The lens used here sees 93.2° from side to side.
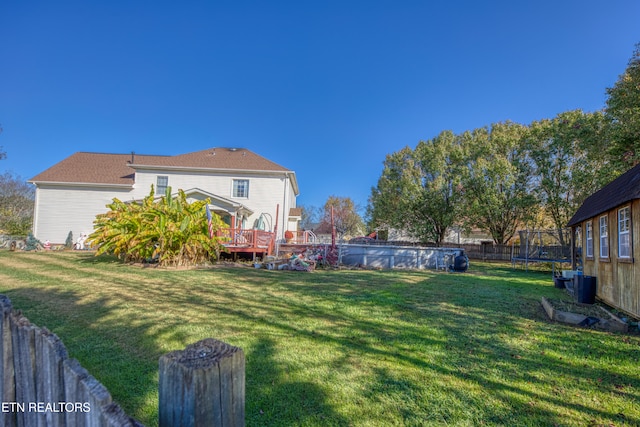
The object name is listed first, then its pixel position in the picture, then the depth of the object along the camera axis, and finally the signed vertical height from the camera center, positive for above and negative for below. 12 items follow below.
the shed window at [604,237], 8.39 +0.13
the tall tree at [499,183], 22.59 +4.31
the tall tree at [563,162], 19.70 +5.41
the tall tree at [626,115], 12.91 +5.55
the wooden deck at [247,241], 15.34 -0.35
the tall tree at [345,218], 49.03 +2.97
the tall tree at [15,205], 25.41 +2.34
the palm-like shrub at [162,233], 11.67 -0.05
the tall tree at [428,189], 25.39 +4.20
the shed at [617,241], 6.52 +0.01
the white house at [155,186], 21.09 +3.16
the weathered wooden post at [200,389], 0.88 -0.47
